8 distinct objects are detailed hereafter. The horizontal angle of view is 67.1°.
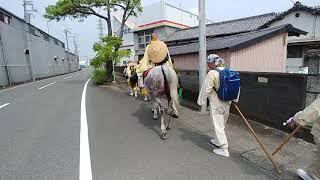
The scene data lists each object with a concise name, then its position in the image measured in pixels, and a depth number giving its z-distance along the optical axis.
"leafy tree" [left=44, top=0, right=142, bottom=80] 20.59
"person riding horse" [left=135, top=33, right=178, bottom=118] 5.84
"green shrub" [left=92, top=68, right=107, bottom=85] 19.59
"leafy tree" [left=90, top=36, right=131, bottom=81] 18.73
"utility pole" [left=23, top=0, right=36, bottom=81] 27.97
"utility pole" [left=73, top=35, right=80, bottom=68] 83.38
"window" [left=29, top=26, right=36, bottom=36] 31.60
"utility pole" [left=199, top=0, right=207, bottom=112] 7.87
